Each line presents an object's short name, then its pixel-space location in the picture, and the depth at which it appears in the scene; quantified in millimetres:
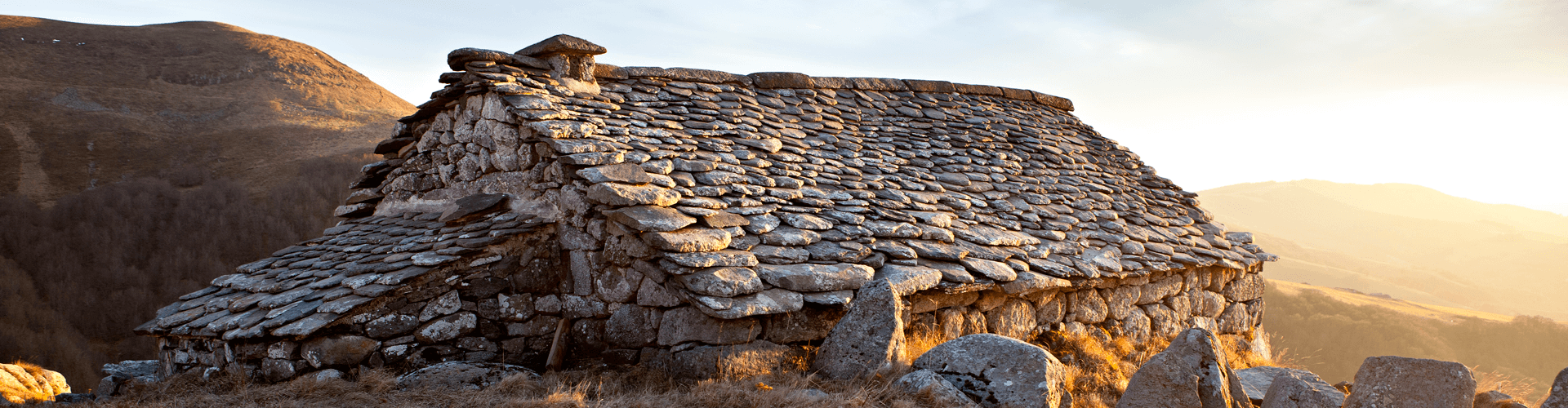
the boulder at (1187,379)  3885
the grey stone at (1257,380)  5108
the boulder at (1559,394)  3334
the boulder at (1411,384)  3594
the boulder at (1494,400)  4191
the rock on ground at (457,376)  4704
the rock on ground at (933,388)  4074
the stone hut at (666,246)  4910
